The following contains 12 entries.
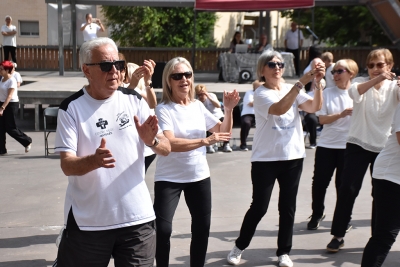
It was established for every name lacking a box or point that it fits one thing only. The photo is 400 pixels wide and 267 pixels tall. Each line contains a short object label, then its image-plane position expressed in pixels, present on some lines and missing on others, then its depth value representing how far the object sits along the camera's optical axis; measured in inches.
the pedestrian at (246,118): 542.9
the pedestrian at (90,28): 856.9
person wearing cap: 572.6
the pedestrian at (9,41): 965.8
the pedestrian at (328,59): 478.3
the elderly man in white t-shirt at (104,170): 152.6
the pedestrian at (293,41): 926.4
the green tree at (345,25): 1285.9
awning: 800.9
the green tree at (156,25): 1584.6
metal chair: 517.1
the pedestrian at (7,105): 517.3
